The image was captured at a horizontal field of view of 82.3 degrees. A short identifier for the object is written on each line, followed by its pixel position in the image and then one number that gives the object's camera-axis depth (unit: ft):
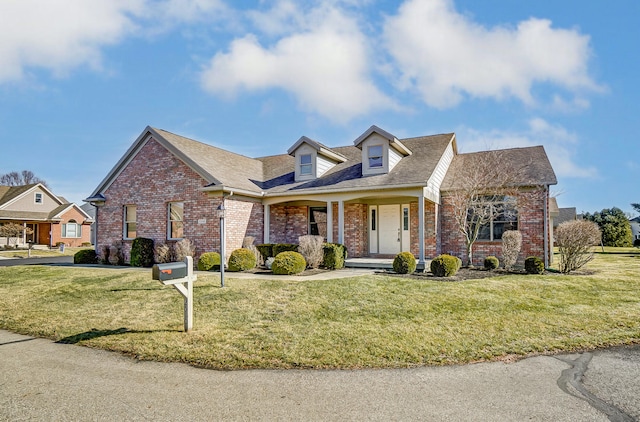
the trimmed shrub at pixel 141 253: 51.49
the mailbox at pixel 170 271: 19.10
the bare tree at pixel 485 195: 47.96
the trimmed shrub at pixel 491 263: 45.52
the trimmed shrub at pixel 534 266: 40.98
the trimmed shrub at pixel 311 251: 45.11
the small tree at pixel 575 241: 40.96
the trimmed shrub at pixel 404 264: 41.39
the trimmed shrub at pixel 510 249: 44.80
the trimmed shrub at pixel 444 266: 39.11
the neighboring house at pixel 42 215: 111.75
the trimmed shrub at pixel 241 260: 44.62
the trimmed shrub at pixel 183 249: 48.52
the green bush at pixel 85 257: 57.62
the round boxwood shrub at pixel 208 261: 45.55
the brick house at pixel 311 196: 49.14
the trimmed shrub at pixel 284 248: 49.19
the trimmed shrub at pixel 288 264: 40.47
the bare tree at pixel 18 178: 213.25
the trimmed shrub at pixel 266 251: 49.97
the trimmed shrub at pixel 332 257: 45.73
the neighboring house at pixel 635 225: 185.74
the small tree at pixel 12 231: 100.07
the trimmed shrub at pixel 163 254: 49.90
